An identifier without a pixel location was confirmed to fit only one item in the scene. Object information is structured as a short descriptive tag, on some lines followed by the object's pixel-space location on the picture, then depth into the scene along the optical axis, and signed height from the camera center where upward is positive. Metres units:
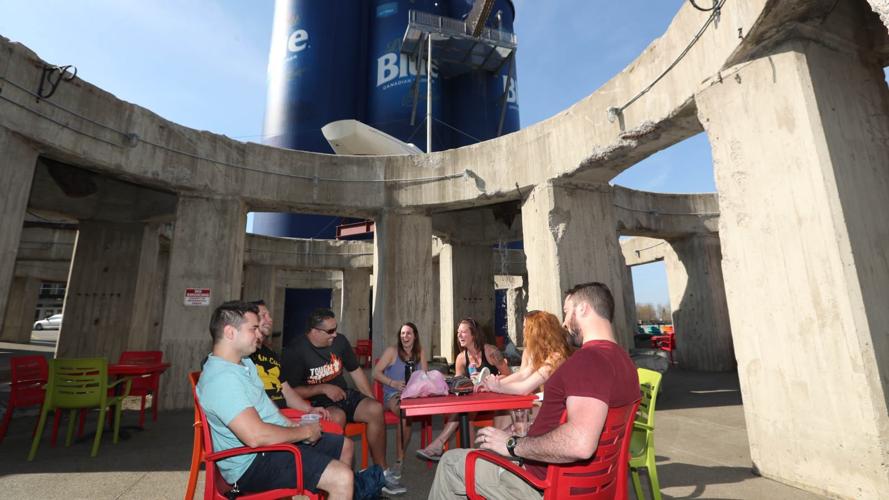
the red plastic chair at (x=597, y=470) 1.79 -0.65
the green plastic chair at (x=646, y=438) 2.78 -0.81
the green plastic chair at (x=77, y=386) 4.28 -0.59
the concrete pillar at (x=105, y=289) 8.61 +0.82
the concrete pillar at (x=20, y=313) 18.94 +0.76
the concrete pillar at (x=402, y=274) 8.05 +0.96
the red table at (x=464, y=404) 2.81 -0.55
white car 33.25 +0.43
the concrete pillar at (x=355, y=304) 16.75 +0.81
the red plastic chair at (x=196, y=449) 2.62 -0.81
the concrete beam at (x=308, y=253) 14.54 +2.58
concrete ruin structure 3.29 +1.73
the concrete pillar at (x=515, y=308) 21.50 +0.74
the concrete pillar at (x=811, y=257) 3.08 +0.50
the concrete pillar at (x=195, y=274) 6.80 +0.90
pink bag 3.23 -0.48
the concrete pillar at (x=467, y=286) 11.78 +1.03
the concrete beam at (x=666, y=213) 10.80 +2.81
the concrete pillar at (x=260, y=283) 15.30 +1.57
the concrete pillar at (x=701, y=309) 11.01 +0.28
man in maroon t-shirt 1.76 -0.38
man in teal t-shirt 2.17 -0.52
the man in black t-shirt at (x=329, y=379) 3.75 -0.50
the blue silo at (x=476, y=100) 24.05 +12.78
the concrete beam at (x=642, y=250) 13.55 +2.36
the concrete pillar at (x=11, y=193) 5.11 +1.69
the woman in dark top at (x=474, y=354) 4.54 -0.35
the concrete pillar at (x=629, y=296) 13.91 +0.85
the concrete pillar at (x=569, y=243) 6.71 +1.27
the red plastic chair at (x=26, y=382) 4.61 -0.59
